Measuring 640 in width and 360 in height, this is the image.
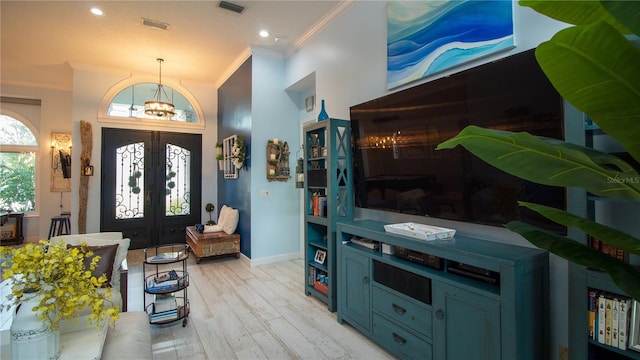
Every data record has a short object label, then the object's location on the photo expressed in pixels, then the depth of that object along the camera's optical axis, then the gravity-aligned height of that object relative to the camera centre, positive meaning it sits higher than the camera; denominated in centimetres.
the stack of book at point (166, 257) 277 -70
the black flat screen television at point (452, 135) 163 +30
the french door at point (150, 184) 558 -3
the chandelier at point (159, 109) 482 +120
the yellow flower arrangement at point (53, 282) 134 -45
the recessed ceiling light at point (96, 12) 354 +205
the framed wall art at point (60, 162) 652 +46
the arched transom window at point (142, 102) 571 +159
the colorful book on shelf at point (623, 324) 127 -61
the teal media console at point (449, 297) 150 -69
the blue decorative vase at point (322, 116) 331 +73
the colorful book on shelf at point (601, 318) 133 -61
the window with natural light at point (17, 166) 635 +38
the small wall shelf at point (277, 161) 468 +34
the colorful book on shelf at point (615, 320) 129 -60
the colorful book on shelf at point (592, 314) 135 -60
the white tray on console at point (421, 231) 198 -34
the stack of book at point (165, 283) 266 -92
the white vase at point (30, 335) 129 -66
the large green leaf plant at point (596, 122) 47 +10
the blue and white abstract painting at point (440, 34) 197 +110
